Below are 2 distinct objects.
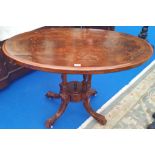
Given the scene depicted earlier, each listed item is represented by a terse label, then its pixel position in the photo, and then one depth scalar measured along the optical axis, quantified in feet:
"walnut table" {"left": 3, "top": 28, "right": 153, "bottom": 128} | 4.06
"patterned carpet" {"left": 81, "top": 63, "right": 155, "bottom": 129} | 5.99
